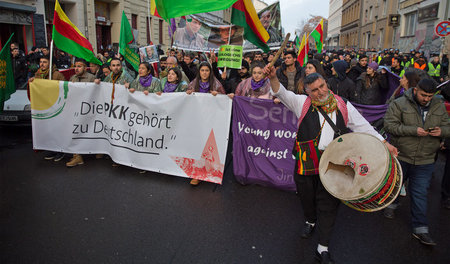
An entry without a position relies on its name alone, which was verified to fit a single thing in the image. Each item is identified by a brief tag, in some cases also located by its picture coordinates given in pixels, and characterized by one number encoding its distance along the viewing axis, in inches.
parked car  280.1
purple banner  184.7
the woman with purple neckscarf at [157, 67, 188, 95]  219.9
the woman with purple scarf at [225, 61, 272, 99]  202.9
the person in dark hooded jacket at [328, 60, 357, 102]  248.5
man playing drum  122.3
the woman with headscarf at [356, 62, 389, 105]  232.8
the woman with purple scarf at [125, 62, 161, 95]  223.6
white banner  191.5
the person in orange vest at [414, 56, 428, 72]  458.0
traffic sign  365.1
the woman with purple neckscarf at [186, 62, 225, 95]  217.8
